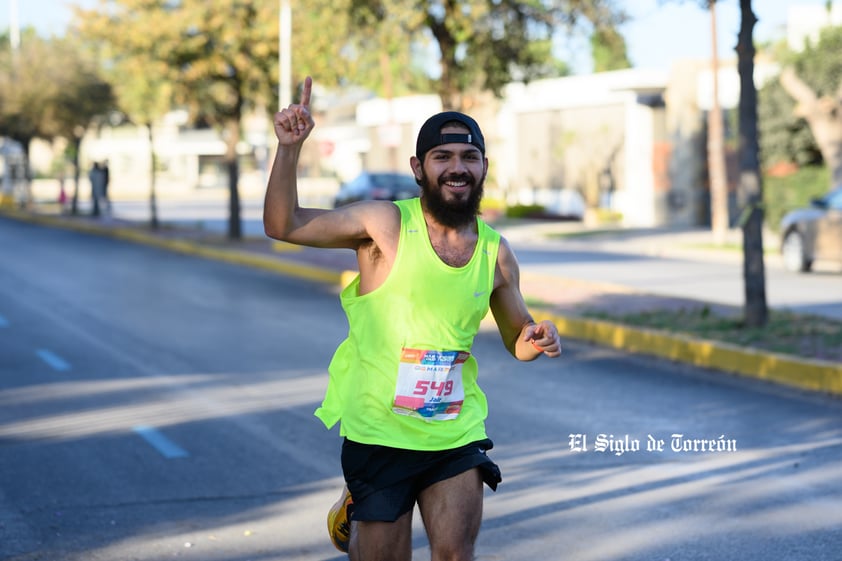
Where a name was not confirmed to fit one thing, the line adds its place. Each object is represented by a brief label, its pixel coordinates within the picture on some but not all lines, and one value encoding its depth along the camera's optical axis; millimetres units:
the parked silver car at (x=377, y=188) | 36812
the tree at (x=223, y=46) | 26984
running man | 4156
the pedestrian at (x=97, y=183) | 41281
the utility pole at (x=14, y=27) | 50619
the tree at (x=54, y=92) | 43500
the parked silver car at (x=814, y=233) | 20422
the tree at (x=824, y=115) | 26344
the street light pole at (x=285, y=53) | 24312
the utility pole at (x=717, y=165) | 28984
